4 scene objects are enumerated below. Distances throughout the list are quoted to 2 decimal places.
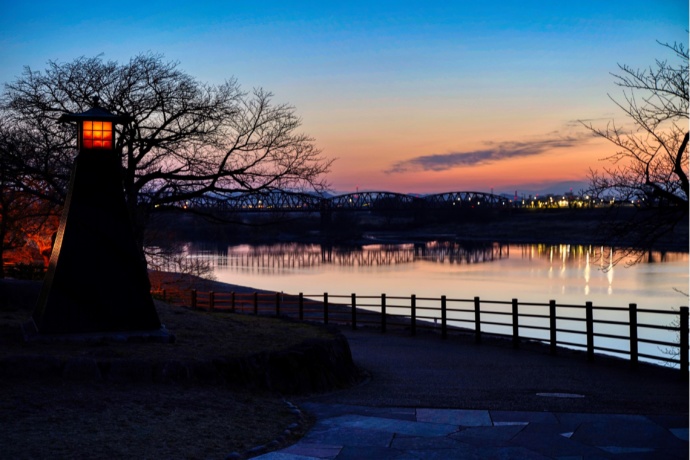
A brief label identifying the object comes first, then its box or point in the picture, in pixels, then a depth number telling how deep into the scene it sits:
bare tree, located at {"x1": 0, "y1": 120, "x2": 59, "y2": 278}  17.83
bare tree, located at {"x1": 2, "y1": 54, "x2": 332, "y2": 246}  18.30
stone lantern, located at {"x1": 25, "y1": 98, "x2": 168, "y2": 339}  11.25
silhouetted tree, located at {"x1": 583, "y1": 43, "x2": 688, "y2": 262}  10.65
